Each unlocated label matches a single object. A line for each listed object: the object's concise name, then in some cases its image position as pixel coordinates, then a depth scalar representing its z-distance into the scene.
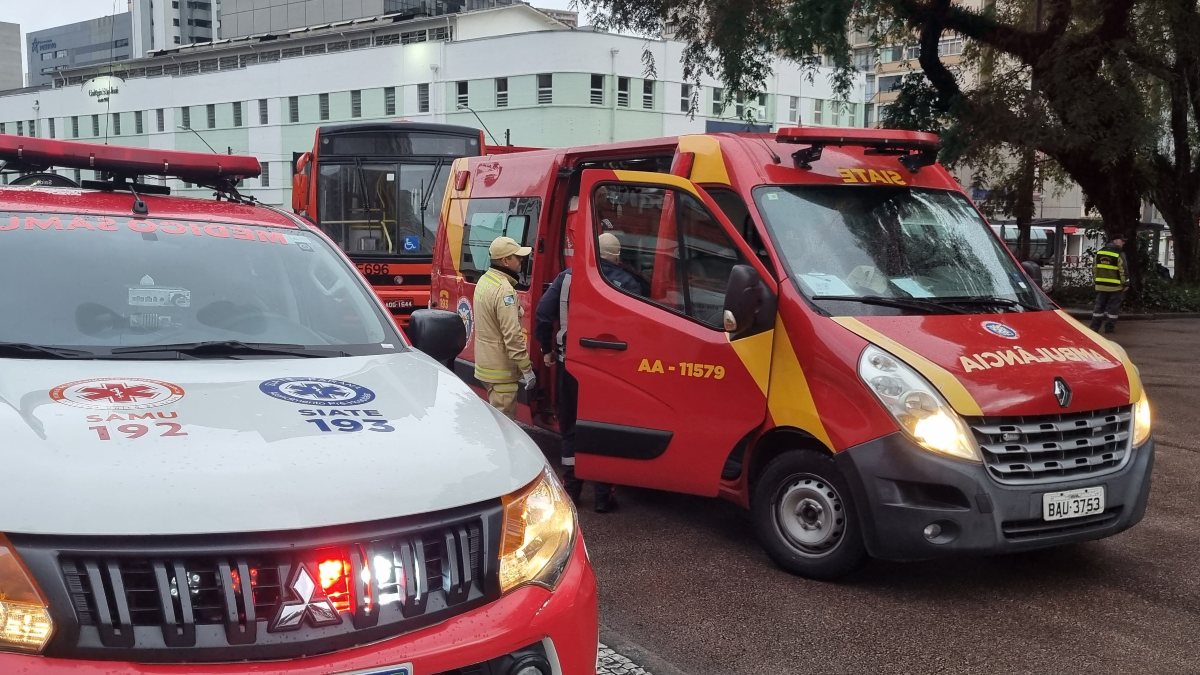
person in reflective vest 18.08
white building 51.19
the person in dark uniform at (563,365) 6.37
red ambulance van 4.63
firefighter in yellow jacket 6.55
